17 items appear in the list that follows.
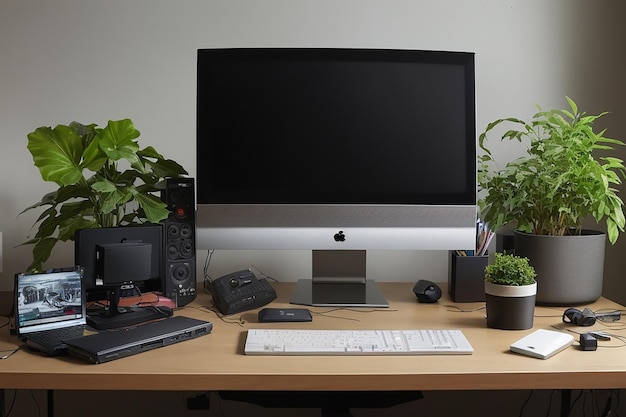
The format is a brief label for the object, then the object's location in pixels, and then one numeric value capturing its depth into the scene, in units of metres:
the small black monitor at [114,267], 1.41
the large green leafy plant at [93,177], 1.48
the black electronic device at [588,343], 1.24
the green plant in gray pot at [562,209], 1.56
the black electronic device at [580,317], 1.43
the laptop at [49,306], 1.28
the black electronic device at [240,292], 1.52
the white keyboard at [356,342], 1.20
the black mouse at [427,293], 1.63
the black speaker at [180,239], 1.61
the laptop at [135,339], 1.15
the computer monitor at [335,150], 1.58
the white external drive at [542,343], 1.19
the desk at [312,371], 1.10
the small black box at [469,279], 1.65
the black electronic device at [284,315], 1.43
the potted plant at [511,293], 1.38
